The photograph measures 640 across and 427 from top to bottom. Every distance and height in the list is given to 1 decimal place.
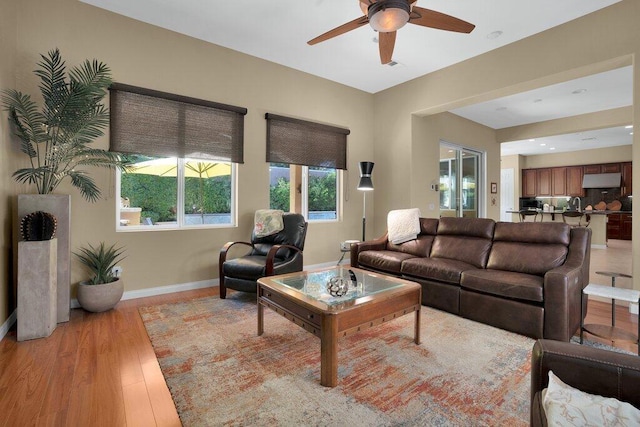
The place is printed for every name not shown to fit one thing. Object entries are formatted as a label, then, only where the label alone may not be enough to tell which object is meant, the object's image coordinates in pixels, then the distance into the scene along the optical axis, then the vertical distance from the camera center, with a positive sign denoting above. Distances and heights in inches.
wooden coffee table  76.8 -25.2
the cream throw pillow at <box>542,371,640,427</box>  39.1 -25.3
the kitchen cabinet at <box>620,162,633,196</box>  356.2 +41.2
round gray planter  122.7 -32.0
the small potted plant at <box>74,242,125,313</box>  123.2 -27.5
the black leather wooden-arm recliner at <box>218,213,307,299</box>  133.8 -20.6
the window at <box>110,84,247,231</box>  141.9 +28.9
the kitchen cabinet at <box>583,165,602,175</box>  374.6 +55.1
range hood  358.3 +40.1
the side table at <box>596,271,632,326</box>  101.0 -22.2
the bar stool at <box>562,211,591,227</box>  301.4 -1.7
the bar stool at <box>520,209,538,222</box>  320.2 +1.4
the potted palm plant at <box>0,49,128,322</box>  107.2 +28.6
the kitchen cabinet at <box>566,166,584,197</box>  387.2 +41.2
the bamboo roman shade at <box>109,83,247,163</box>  138.9 +43.6
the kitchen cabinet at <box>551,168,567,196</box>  398.6 +42.2
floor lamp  202.1 +25.0
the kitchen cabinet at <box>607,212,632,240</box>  357.7 -13.9
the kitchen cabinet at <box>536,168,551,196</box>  409.7 +43.0
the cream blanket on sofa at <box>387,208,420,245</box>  167.5 -6.2
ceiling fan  89.9 +62.0
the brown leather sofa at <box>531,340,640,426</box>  43.2 -22.8
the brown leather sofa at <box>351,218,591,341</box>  101.3 -22.2
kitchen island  311.6 -13.9
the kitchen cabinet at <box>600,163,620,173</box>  361.7 +54.5
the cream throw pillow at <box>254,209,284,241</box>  161.8 -4.3
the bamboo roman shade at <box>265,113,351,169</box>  186.5 +46.0
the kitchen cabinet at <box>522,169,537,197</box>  422.0 +43.0
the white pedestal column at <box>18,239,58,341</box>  99.0 -23.8
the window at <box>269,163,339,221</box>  197.3 +15.7
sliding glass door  265.0 +29.4
